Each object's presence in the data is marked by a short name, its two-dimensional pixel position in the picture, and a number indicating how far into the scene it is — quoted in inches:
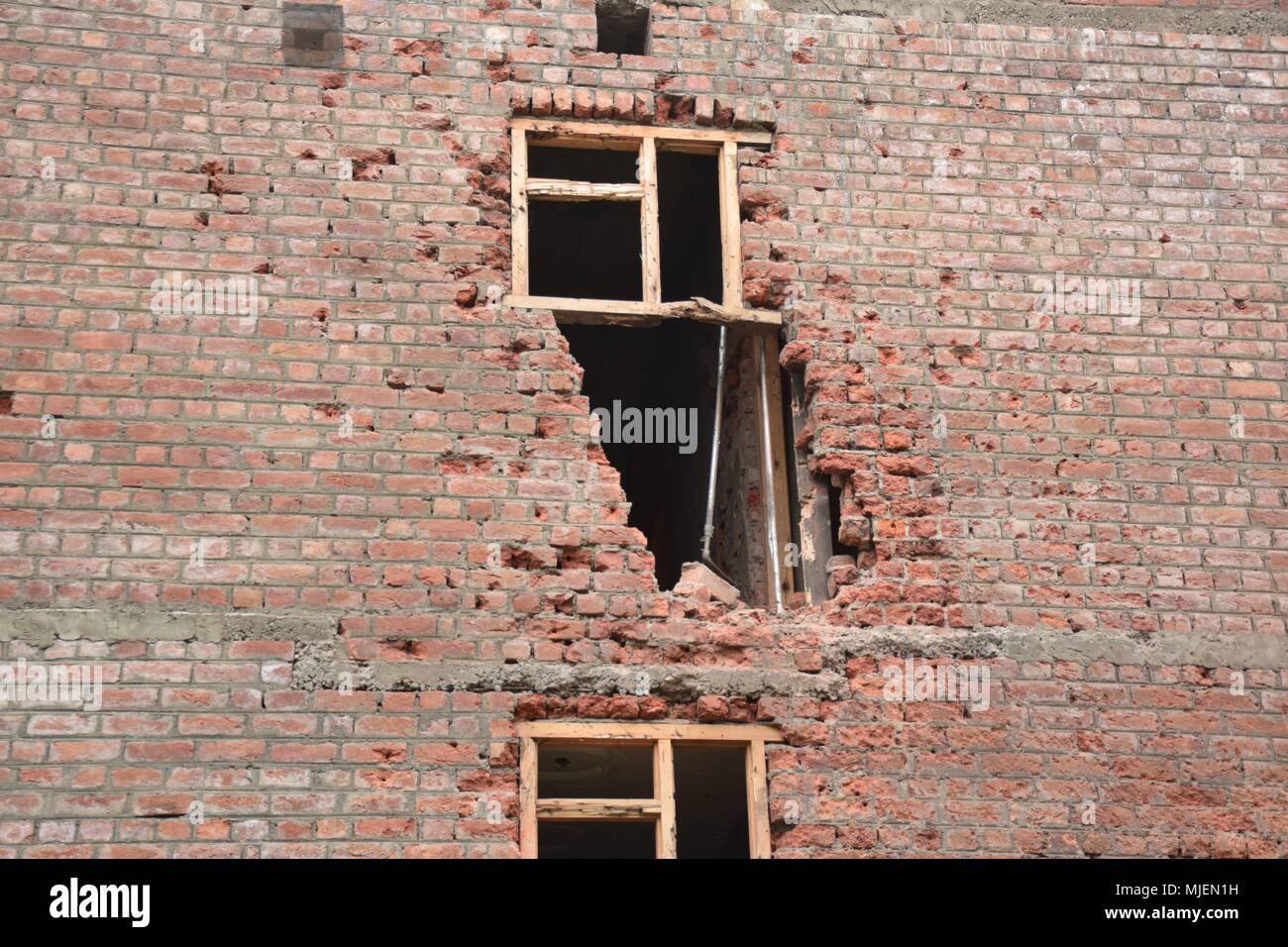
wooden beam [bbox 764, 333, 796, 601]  652.7
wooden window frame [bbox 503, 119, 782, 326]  629.9
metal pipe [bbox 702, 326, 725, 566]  662.5
